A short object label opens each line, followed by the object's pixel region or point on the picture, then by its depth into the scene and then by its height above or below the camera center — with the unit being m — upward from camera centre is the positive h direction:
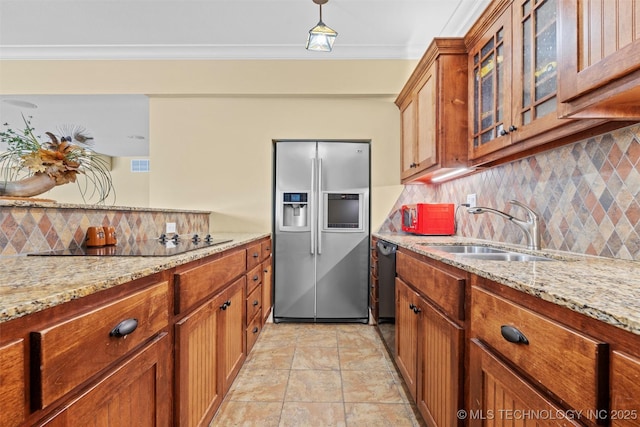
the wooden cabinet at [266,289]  2.73 -0.68
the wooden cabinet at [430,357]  1.16 -0.64
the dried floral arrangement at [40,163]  1.41 +0.23
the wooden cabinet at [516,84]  1.29 +0.64
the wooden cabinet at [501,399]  0.70 -0.48
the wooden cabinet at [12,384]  0.50 -0.28
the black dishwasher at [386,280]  2.25 -0.50
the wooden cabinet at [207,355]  1.14 -0.63
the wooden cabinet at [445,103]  2.08 +0.75
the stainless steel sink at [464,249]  1.90 -0.21
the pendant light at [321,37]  2.38 +1.36
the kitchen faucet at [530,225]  1.63 -0.05
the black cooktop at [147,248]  1.25 -0.16
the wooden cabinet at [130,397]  0.66 -0.45
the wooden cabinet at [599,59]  0.87 +0.47
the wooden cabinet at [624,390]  0.52 -0.29
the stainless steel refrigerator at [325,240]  3.07 -0.25
